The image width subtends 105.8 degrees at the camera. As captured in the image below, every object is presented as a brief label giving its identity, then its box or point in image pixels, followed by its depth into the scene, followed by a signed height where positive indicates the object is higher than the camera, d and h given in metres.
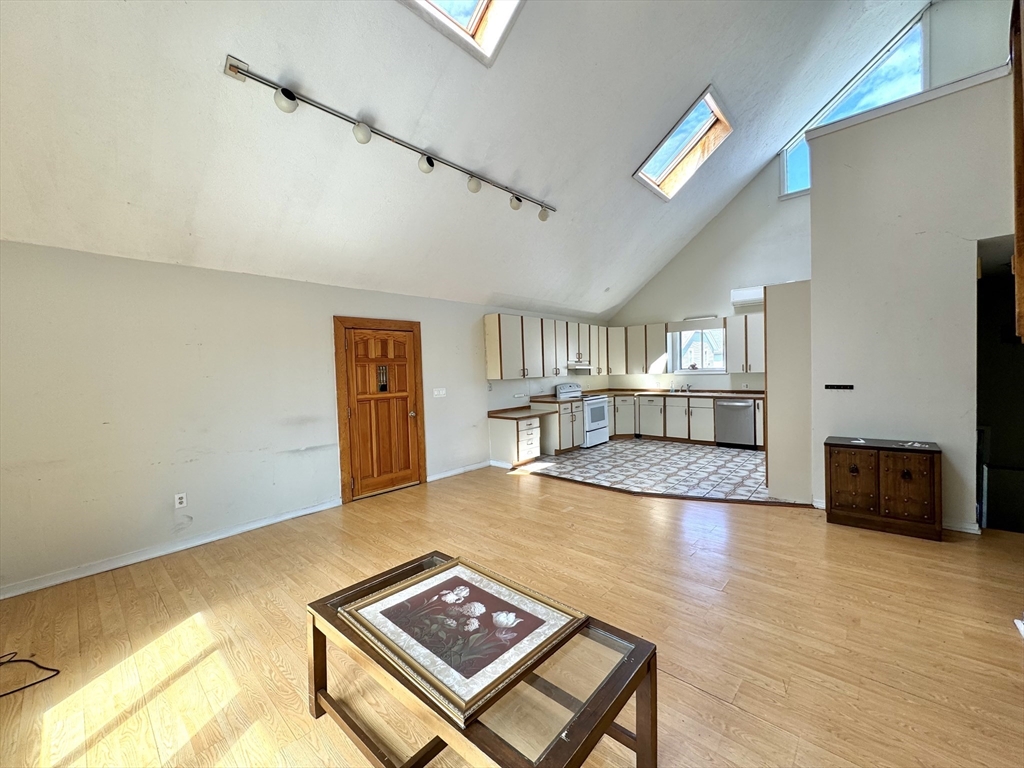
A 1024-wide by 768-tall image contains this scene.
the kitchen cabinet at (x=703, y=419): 6.56 -0.84
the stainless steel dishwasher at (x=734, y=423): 6.16 -0.85
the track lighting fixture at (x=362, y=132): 2.65 +1.70
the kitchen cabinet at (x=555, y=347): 6.38 +0.47
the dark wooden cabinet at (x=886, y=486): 2.85 -0.93
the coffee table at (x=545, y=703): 0.94 -0.90
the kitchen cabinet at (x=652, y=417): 7.14 -0.84
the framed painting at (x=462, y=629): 1.09 -0.87
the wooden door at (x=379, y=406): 4.23 -0.32
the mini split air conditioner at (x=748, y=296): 5.95 +1.15
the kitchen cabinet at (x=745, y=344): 6.11 +0.41
